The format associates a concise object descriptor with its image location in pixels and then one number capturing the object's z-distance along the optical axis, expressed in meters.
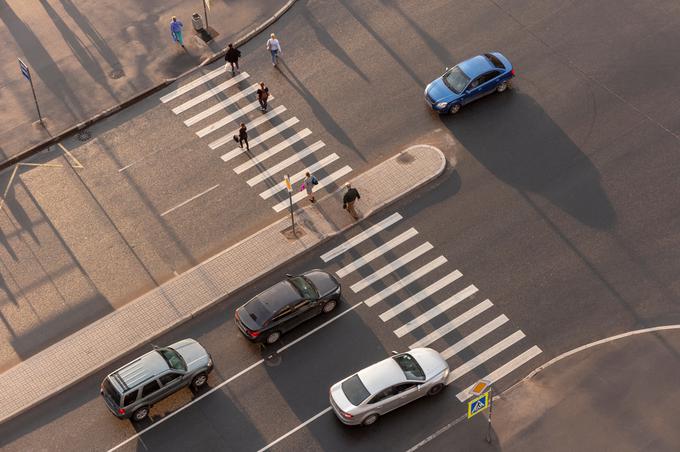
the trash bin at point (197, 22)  50.28
